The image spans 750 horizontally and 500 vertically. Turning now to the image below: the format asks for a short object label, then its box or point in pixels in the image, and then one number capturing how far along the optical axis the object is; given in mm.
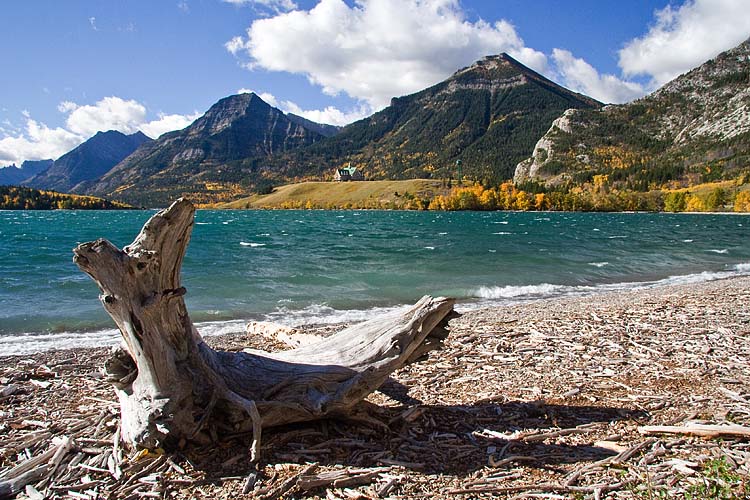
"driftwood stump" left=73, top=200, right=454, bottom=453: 4184
